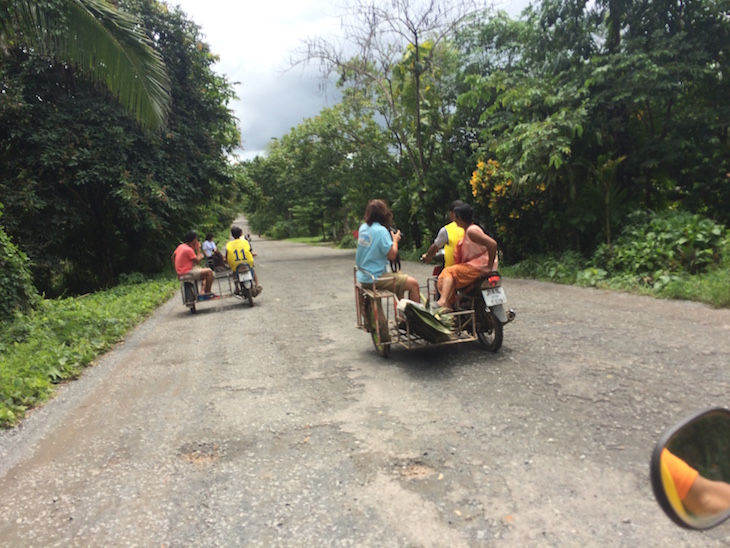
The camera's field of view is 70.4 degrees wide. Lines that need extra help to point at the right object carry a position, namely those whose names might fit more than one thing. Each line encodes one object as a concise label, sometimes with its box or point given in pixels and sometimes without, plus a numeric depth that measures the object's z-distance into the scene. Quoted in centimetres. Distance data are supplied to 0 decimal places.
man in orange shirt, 1025
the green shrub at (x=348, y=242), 3343
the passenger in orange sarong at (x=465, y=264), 568
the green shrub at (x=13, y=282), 775
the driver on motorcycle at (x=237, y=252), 1030
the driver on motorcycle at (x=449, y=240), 608
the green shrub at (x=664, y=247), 895
